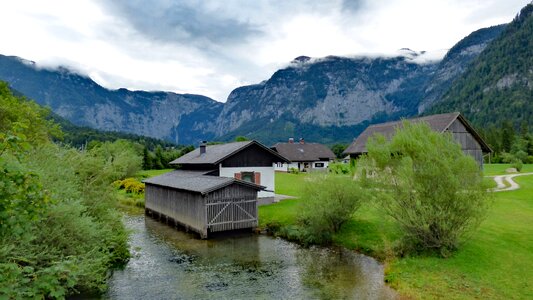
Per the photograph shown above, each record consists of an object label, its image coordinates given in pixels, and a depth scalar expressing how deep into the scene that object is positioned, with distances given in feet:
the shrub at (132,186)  156.74
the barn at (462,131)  128.77
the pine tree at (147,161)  296.92
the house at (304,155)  245.04
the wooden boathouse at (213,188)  79.66
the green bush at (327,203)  68.90
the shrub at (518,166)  167.29
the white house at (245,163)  102.01
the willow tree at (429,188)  50.98
